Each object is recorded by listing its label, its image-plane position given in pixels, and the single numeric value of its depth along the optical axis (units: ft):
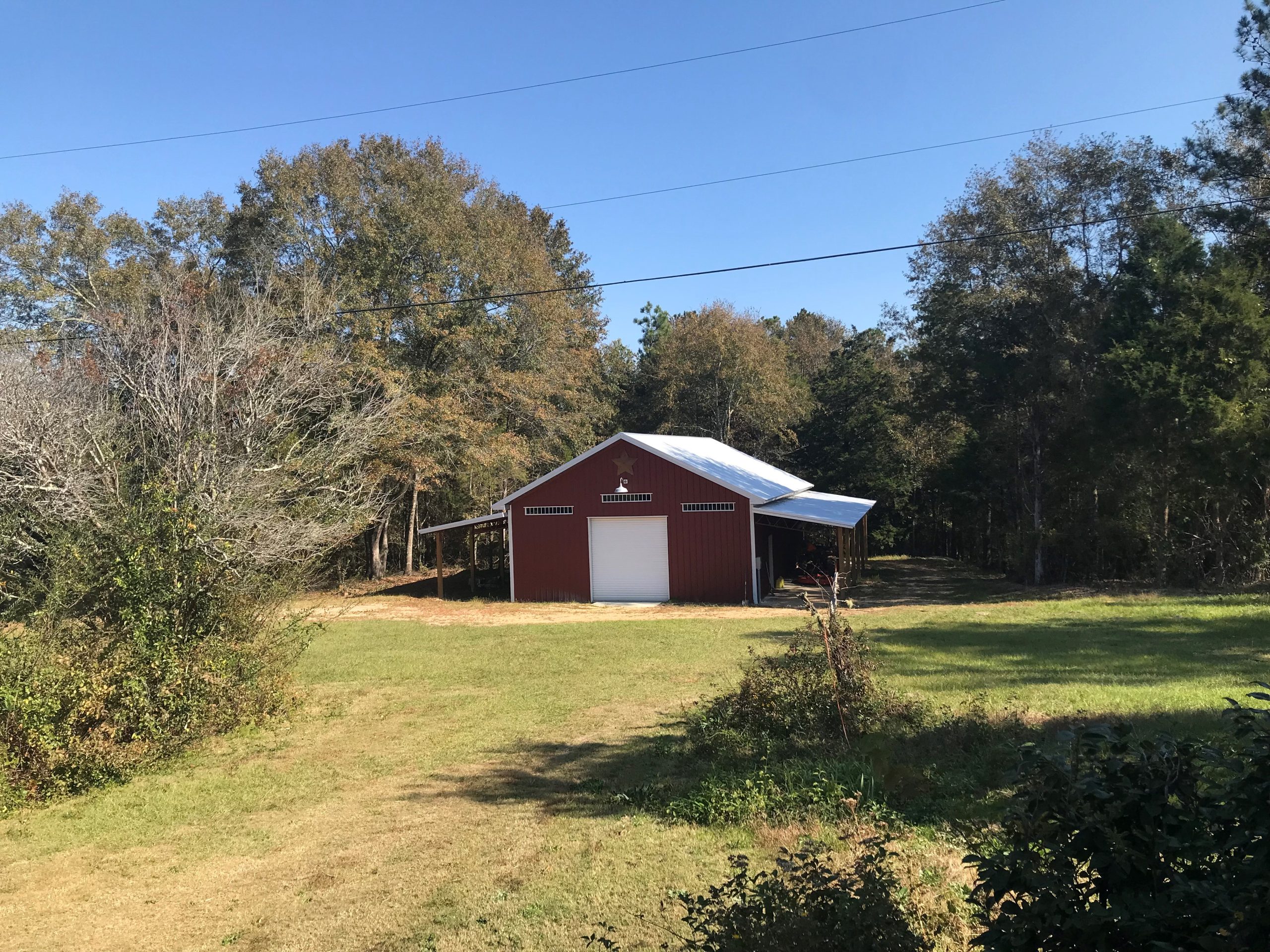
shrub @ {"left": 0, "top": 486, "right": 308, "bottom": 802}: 22.75
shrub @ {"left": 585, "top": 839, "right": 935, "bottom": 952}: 9.88
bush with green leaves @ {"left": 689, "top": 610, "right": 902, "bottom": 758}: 23.06
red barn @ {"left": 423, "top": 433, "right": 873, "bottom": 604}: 67.21
